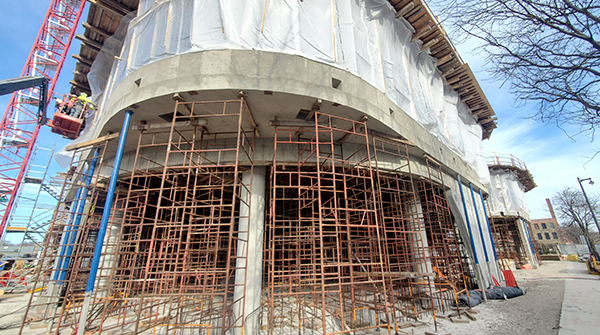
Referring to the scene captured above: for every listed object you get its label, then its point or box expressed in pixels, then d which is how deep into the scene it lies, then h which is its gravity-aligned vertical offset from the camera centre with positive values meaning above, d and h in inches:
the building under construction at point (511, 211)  1081.4 +156.8
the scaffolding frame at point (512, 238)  1056.2 +41.9
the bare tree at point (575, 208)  1259.2 +196.4
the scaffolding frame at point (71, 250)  357.1 +2.7
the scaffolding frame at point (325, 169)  310.5 +126.1
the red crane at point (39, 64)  1067.9 +784.5
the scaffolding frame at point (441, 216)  449.1 +81.3
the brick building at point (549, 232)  2241.6 +138.1
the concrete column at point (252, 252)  307.6 -1.8
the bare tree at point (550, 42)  160.6 +134.7
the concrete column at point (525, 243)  1109.1 +21.3
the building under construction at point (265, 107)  287.3 +171.6
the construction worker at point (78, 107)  564.3 +315.2
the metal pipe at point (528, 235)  1154.5 +56.8
